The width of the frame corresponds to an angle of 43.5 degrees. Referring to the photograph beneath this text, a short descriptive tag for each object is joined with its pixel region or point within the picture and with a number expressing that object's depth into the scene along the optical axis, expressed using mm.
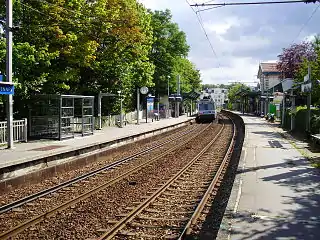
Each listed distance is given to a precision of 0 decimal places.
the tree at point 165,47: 58031
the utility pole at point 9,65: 16078
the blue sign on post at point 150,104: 42331
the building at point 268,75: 90456
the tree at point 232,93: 129112
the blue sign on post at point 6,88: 15382
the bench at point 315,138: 18906
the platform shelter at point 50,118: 20469
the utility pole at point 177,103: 56841
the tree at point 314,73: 27692
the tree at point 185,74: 61697
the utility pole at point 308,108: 24459
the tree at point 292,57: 56750
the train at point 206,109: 50281
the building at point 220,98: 195250
